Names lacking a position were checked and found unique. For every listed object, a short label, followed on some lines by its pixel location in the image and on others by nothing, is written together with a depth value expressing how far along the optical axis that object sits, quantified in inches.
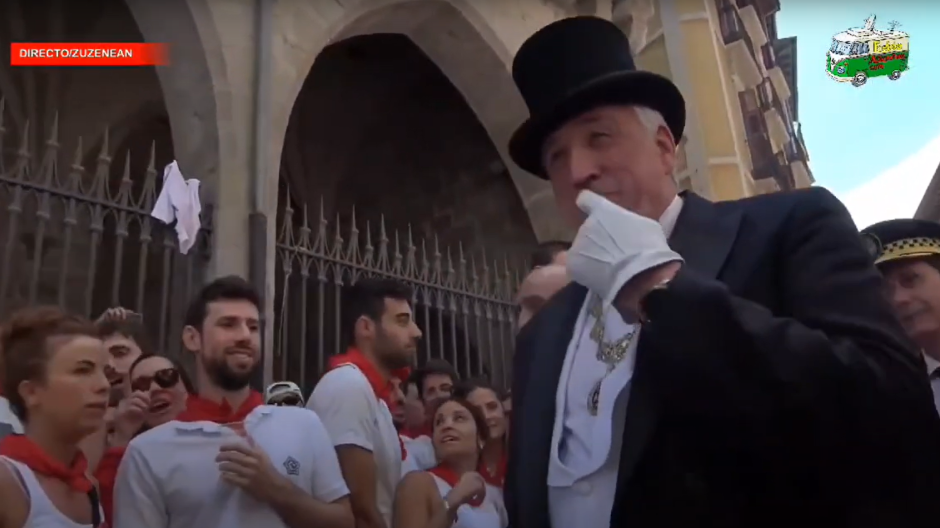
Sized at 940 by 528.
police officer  102.0
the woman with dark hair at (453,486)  116.2
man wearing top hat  44.2
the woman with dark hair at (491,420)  156.0
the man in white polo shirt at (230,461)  96.4
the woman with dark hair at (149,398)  120.0
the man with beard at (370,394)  117.0
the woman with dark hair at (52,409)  87.0
